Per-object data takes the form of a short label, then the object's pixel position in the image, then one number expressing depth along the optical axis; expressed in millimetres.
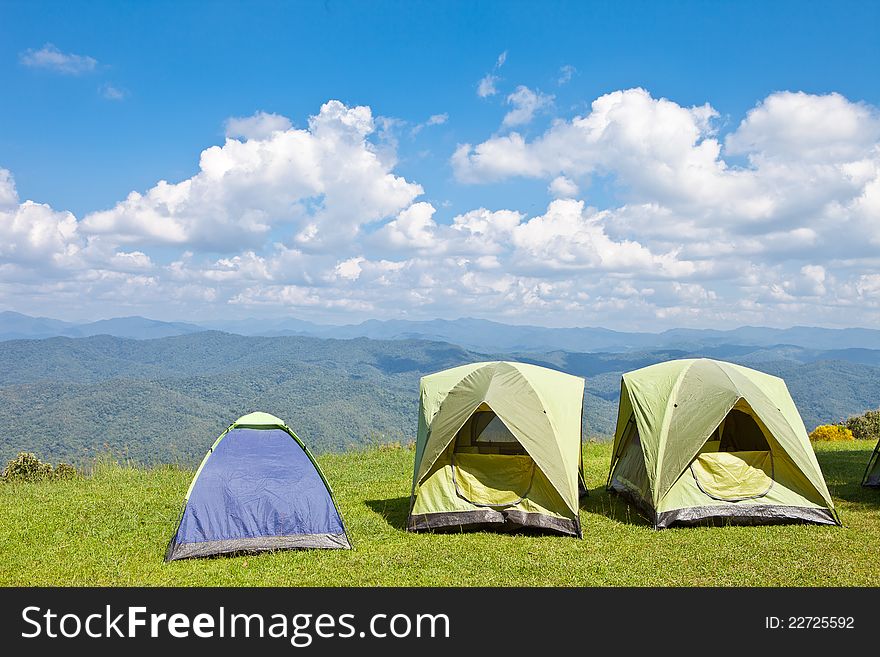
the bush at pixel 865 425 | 22750
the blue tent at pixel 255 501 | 8859
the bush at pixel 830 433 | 21920
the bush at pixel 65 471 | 15827
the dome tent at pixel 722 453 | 10188
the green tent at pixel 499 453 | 9984
